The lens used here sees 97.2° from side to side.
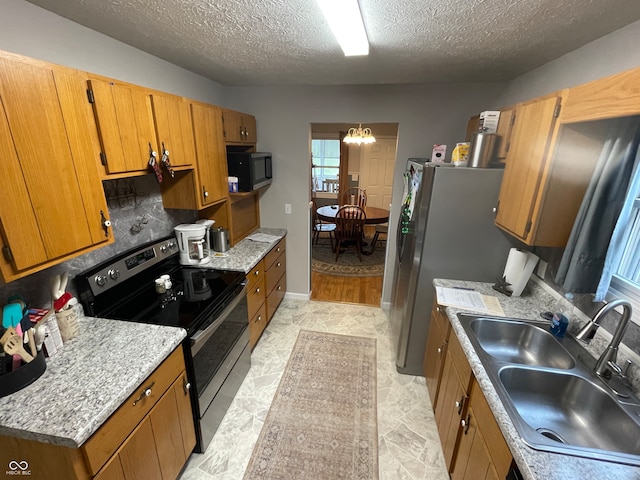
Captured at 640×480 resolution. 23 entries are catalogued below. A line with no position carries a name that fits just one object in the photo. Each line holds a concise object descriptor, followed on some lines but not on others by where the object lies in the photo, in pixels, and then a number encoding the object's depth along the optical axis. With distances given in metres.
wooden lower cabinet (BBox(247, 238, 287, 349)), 2.42
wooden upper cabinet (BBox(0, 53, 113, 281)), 0.94
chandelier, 4.39
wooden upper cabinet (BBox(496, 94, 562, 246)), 1.34
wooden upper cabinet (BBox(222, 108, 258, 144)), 2.41
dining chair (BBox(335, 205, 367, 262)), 4.50
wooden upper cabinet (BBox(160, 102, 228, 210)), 2.01
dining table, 4.50
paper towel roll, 1.73
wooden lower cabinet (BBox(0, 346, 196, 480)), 0.94
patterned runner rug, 1.67
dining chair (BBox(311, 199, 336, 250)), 5.14
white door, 6.23
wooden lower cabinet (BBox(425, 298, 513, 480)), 1.07
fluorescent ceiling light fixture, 1.09
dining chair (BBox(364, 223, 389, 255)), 5.03
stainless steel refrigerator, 1.83
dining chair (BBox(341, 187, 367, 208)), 5.56
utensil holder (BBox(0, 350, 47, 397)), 0.99
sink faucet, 1.06
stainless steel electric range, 1.53
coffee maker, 2.19
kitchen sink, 0.97
